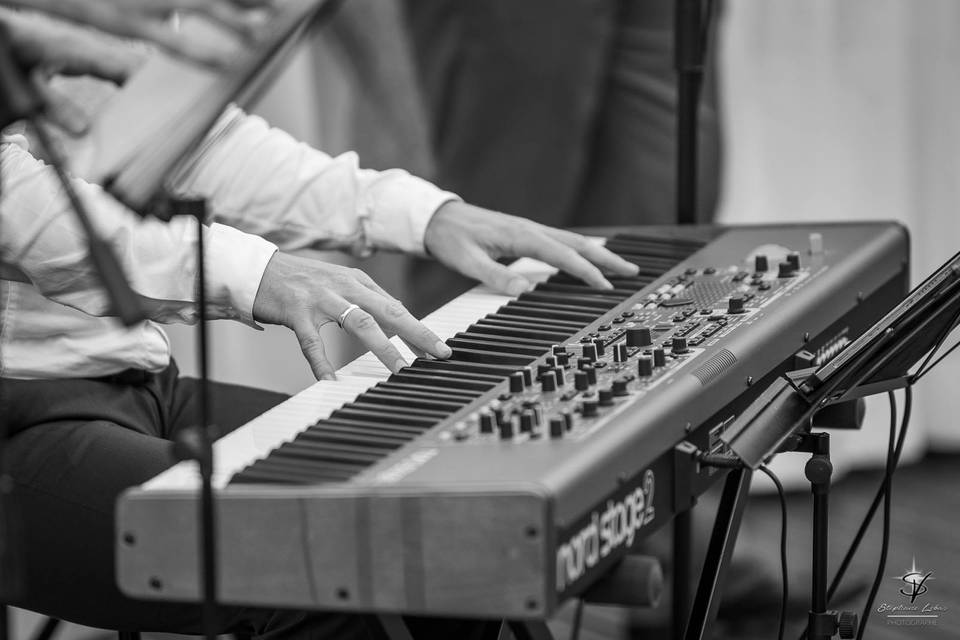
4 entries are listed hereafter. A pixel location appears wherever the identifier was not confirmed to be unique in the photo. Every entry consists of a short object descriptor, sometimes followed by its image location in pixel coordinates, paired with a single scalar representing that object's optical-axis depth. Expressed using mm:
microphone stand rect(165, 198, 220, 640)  2670
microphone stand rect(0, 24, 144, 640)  2611
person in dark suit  5896
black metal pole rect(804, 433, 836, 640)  3103
